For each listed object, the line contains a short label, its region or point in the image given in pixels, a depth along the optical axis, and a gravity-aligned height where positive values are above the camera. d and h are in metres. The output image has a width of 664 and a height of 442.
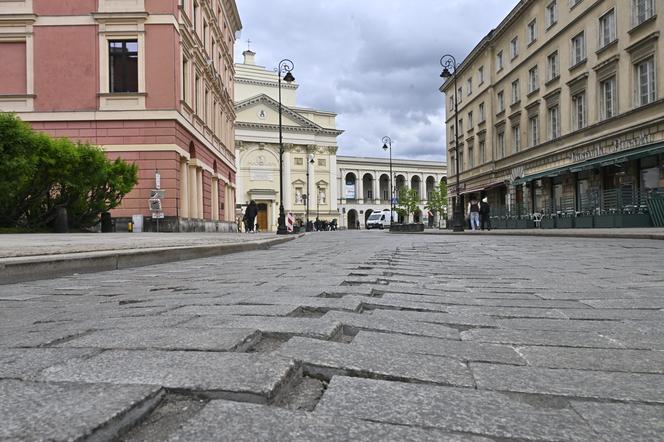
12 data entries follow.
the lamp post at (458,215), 28.02 +0.28
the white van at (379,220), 72.63 +0.27
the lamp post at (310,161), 72.25 +8.42
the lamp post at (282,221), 26.36 +0.13
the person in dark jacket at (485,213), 29.23 +0.40
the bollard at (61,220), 16.03 +0.22
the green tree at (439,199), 59.43 +2.51
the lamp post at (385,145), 47.94 +6.96
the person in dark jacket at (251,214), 30.54 +0.59
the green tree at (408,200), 60.62 +2.46
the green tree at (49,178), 13.40 +1.45
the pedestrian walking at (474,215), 31.61 +0.32
